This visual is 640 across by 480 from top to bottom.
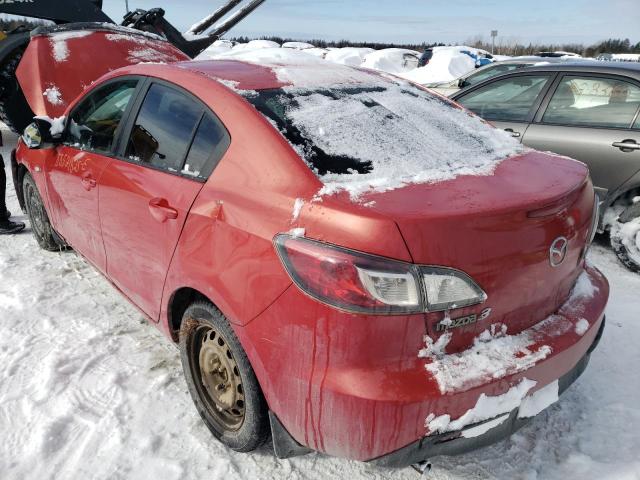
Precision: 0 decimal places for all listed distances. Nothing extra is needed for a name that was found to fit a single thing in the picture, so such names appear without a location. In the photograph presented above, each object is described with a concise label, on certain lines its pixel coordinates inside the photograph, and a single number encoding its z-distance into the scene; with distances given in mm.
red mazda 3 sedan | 1600
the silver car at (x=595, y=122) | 4105
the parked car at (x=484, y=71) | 6996
